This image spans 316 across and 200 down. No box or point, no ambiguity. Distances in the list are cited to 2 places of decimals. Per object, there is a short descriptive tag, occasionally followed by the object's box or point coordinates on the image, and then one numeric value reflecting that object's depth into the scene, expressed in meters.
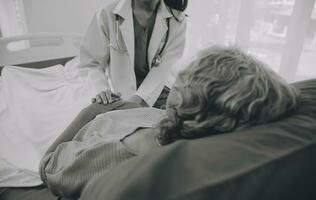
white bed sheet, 1.12
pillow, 0.48
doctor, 1.59
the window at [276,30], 1.48
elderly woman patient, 0.63
